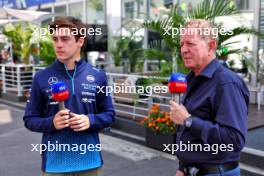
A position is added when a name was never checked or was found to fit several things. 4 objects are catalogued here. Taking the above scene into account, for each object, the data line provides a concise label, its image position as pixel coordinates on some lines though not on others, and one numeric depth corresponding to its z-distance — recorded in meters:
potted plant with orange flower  5.37
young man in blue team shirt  2.35
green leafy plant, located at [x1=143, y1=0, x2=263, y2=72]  5.18
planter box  5.38
